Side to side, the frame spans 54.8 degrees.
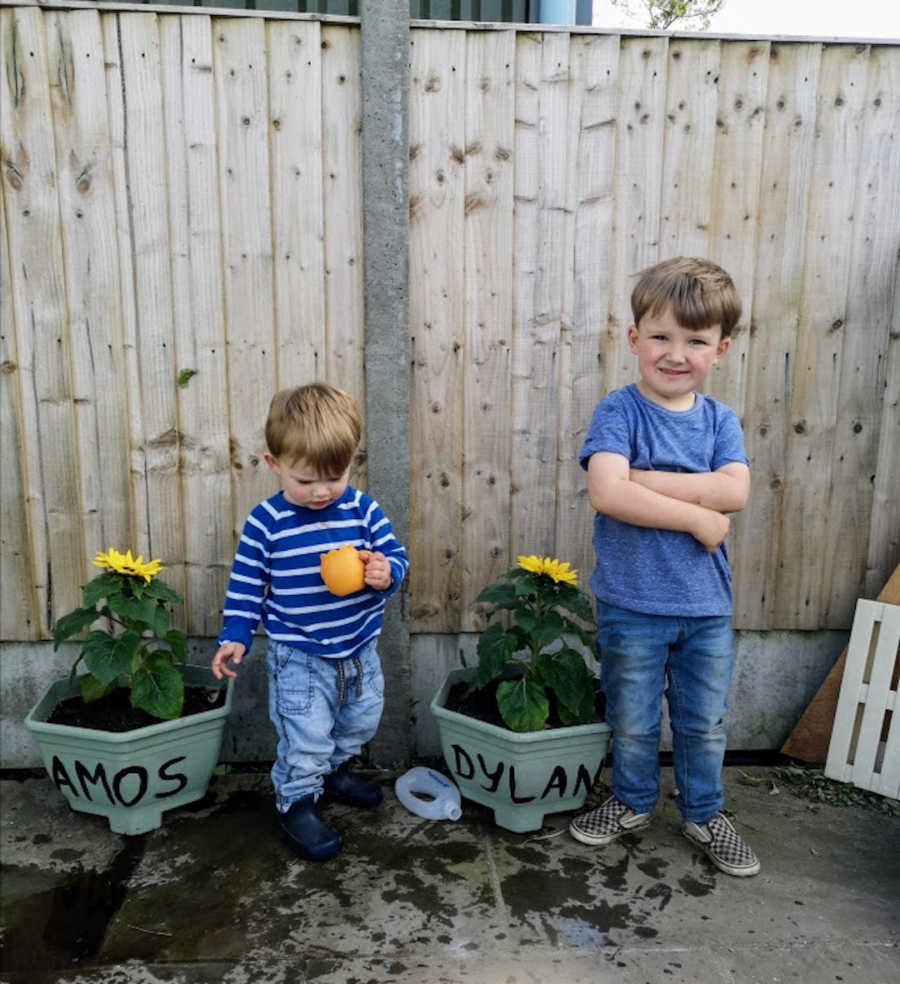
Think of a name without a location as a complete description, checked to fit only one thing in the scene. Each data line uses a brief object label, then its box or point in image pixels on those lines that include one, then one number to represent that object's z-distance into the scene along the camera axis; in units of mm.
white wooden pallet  2957
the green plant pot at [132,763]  2699
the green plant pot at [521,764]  2730
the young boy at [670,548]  2422
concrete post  2779
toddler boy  2523
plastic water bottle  2889
